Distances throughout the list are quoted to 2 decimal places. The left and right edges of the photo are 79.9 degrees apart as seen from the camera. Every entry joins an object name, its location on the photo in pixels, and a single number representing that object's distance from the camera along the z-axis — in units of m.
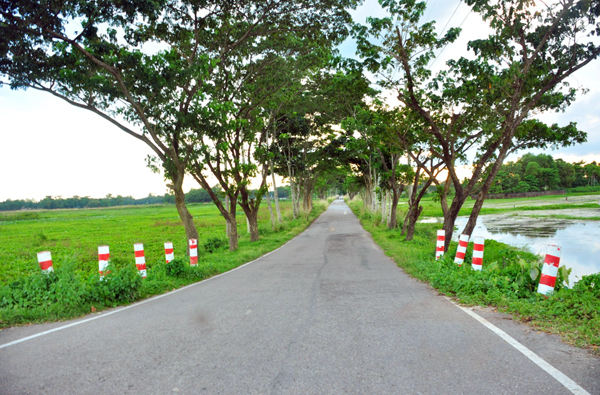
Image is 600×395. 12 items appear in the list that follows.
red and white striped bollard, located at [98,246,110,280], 7.01
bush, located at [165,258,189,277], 8.84
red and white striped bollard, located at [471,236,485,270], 7.42
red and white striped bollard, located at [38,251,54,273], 6.60
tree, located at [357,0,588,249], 9.18
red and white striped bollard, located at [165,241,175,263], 9.20
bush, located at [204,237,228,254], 17.28
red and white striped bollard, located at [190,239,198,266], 10.02
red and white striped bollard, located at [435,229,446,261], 9.79
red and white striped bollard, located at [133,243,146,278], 7.94
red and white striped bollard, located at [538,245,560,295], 5.45
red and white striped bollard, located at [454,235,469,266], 8.37
